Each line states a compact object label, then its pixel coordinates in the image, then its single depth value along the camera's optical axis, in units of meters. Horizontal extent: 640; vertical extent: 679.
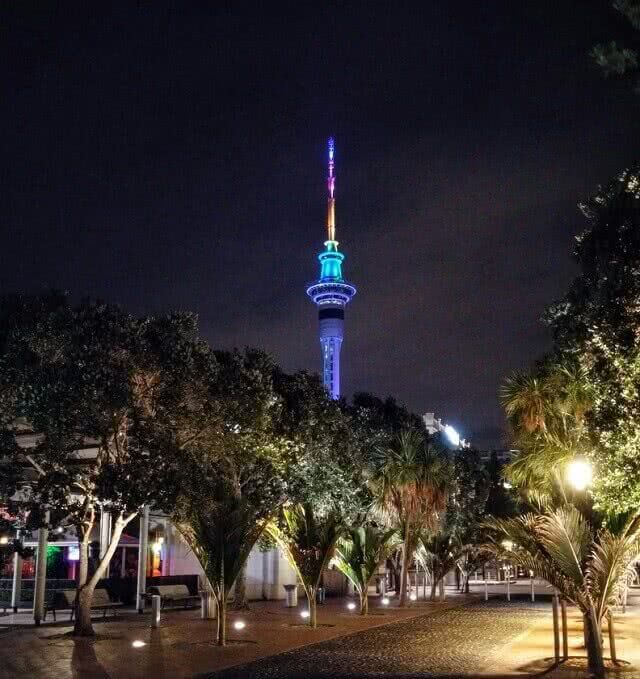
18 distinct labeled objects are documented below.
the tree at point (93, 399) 19.02
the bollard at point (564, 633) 14.98
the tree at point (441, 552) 33.00
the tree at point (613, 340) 12.51
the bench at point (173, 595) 27.75
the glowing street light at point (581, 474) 14.41
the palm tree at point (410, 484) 28.36
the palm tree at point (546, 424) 16.19
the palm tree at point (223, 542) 17.66
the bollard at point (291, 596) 28.97
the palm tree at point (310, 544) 21.66
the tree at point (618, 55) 8.28
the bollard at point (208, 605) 24.94
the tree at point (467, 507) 34.04
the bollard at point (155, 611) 21.69
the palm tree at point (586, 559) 13.73
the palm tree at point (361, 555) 25.81
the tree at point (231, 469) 17.75
